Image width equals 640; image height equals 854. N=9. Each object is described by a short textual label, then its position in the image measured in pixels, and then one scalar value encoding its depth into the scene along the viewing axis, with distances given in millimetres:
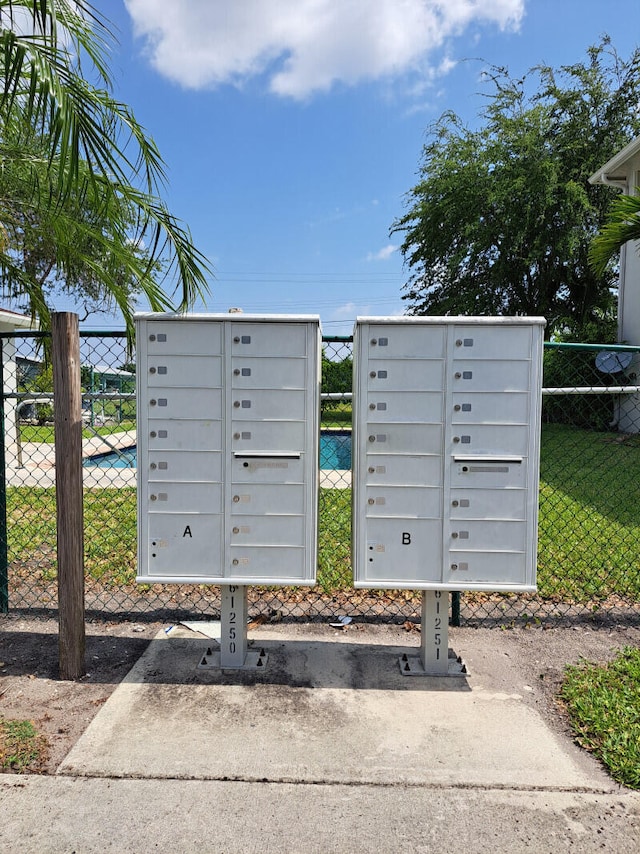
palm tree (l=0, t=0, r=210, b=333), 2459
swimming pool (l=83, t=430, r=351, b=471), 10455
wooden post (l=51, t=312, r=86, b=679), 2891
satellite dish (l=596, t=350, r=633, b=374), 11207
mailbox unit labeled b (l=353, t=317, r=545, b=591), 2781
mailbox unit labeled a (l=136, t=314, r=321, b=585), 2779
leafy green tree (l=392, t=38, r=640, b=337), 16688
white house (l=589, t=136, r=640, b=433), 11709
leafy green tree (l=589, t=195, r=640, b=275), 5707
